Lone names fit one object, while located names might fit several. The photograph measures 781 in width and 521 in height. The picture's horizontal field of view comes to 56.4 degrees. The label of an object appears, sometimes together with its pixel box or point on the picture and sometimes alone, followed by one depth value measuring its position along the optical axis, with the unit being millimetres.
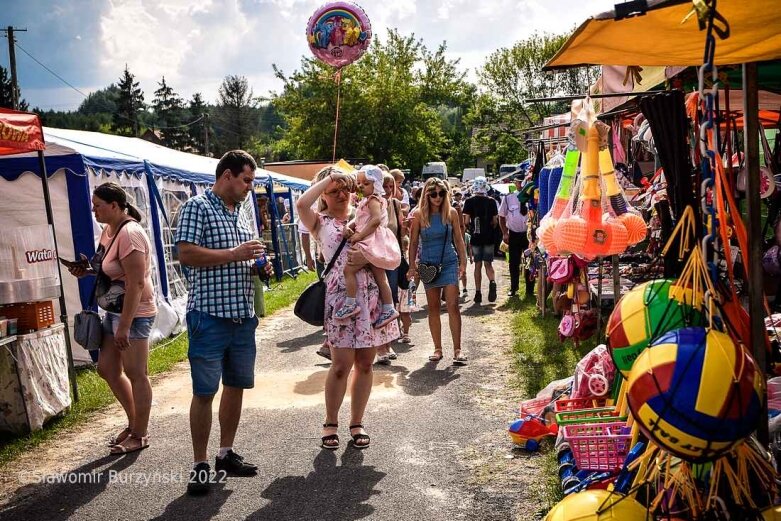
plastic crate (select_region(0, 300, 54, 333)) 6047
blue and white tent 8430
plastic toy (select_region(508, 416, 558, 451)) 5059
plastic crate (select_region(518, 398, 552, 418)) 5449
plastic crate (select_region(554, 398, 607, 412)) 4523
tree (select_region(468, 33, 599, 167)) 41375
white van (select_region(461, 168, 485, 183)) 53762
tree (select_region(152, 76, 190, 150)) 87850
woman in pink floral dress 5172
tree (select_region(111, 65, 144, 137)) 77438
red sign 5961
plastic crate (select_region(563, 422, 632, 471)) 3627
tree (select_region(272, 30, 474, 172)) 37469
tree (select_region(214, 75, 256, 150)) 88062
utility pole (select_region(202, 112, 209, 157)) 58312
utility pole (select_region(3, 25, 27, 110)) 28469
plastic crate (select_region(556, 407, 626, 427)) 3863
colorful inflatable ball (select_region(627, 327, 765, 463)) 2213
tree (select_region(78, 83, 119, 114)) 90025
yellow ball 2578
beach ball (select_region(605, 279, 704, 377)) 2695
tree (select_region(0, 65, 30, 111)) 55688
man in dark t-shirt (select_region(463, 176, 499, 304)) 12109
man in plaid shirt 4406
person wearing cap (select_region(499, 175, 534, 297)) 12070
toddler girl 5203
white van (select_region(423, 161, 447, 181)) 51219
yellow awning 2910
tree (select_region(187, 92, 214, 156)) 83750
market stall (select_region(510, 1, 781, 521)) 2248
